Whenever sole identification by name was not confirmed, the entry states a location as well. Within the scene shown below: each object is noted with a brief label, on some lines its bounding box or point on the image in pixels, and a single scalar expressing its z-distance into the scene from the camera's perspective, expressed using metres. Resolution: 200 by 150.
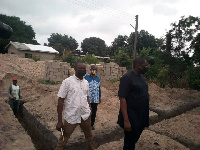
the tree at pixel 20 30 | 35.72
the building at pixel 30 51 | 21.70
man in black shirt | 2.21
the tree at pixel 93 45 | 36.11
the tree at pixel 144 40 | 26.59
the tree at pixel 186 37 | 13.73
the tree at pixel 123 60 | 16.72
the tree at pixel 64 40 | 43.34
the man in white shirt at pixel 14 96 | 5.84
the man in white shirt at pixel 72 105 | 2.48
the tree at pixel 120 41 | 28.95
